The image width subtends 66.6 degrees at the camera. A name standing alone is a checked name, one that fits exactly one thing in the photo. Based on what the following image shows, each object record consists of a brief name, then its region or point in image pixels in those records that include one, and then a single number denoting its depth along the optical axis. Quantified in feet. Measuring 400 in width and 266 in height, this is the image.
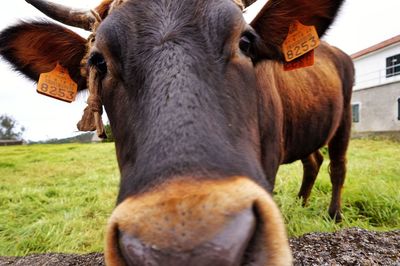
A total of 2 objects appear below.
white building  51.84
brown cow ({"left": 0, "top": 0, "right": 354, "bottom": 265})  0.63
